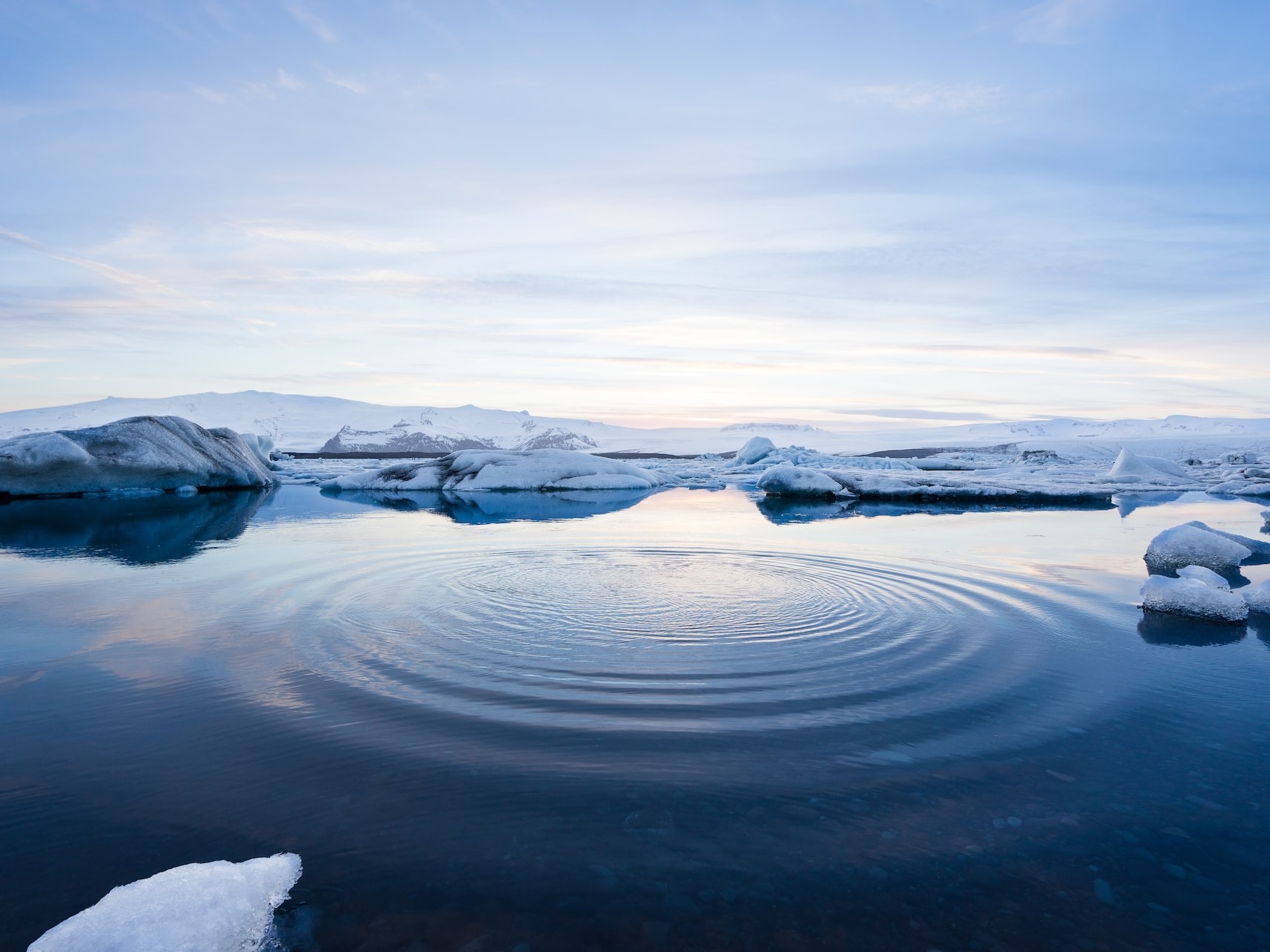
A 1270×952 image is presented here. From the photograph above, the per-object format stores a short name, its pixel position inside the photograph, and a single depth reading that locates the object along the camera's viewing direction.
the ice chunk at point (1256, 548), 7.95
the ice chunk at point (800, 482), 17.30
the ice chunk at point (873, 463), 26.95
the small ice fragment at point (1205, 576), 6.10
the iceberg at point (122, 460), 16.20
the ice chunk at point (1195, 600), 5.30
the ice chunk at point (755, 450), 30.97
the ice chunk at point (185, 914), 1.83
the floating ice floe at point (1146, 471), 22.41
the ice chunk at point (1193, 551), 6.96
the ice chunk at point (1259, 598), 5.49
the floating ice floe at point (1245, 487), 18.92
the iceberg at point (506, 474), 18.88
